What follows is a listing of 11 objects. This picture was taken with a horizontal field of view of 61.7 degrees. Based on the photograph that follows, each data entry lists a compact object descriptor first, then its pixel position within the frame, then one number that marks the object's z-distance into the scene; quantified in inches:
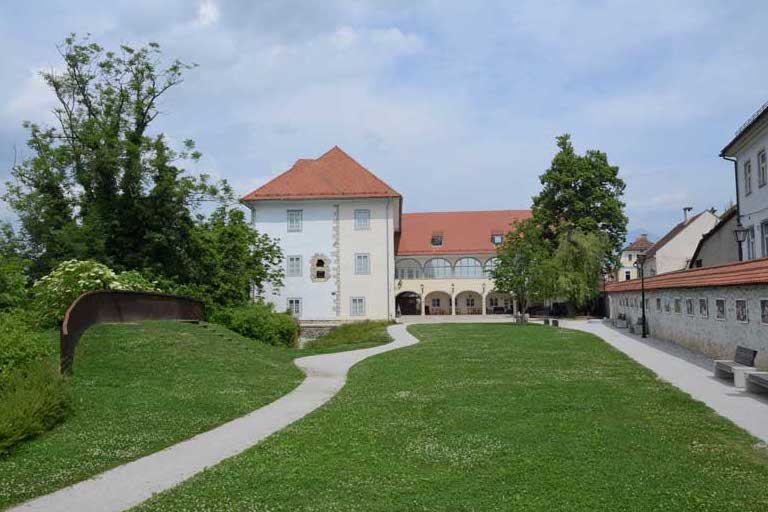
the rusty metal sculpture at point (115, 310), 520.4
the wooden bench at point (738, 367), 502.6
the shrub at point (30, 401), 325.7
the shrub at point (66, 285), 717.9
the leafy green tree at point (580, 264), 1670.8
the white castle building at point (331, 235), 1796.3
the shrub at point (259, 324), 1067.3
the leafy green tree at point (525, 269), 1540.4
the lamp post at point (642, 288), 1085.4
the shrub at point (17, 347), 437.4
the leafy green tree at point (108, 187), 1189.1
